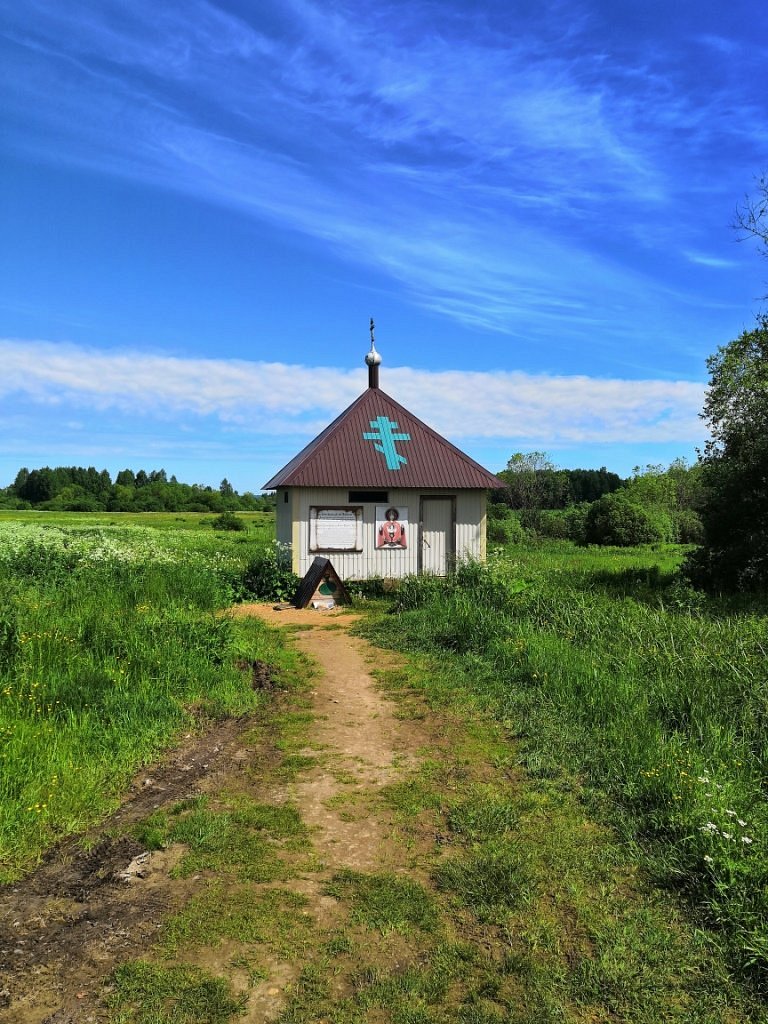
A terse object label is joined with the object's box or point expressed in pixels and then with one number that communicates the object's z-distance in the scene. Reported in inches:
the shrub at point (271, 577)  607.5
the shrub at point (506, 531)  1325.0
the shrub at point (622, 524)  1309.1
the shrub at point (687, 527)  1497.3
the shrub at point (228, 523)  1763.0
